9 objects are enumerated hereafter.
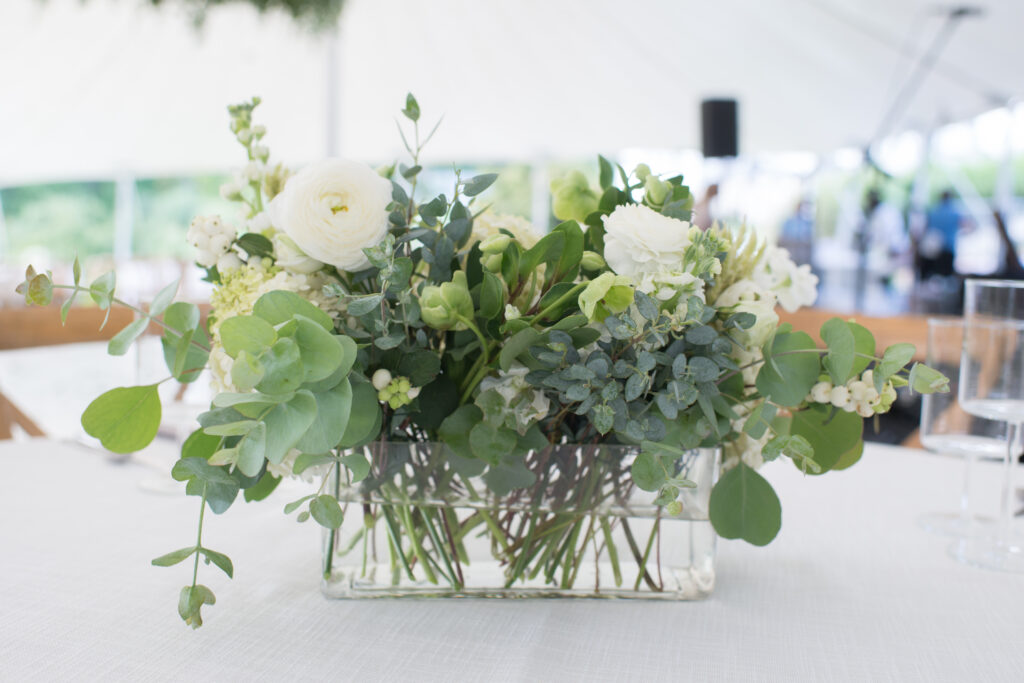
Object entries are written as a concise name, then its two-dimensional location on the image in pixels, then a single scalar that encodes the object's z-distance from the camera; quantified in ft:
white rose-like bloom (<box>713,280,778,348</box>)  1.59
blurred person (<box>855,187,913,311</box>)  27.55
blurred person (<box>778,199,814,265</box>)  21.74
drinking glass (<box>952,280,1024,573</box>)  2.28
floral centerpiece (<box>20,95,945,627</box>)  1.37
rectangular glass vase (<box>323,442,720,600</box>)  1.67
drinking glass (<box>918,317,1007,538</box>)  2.49
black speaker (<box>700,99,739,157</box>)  10.80
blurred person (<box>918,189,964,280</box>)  21.36
